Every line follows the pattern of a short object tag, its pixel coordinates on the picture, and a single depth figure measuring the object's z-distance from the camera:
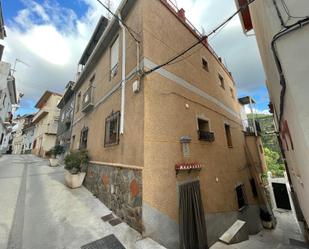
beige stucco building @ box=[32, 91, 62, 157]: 19.64
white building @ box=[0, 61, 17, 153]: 10.95
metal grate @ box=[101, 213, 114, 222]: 4.33
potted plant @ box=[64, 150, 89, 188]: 6.78
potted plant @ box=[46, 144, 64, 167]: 11.59
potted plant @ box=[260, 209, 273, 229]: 9.47
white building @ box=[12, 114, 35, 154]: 28.17
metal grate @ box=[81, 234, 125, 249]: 3.19
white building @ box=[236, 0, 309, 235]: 2.05
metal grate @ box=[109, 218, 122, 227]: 4.08
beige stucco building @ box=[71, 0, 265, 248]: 4.09
